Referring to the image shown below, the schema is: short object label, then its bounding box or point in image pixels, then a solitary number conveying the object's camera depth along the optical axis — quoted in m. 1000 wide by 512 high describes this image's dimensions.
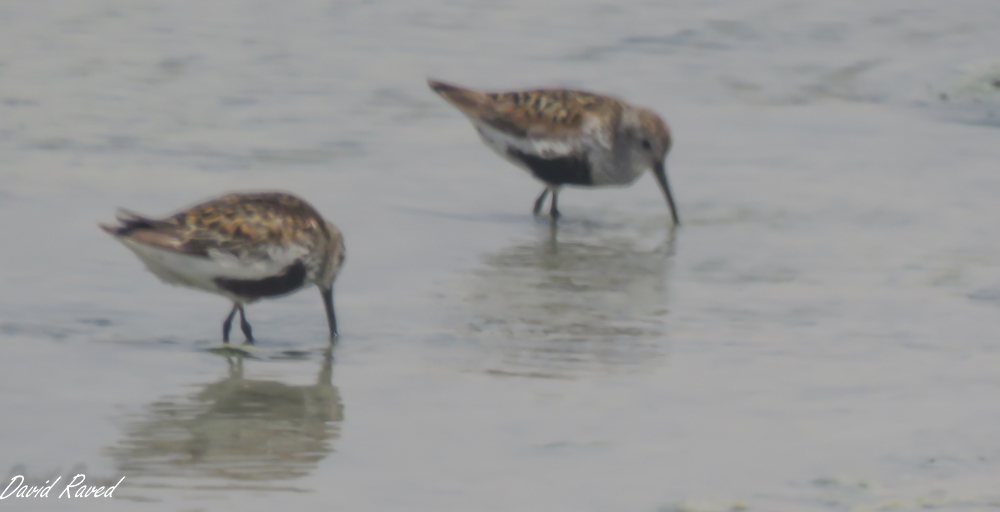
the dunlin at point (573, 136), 22.05
